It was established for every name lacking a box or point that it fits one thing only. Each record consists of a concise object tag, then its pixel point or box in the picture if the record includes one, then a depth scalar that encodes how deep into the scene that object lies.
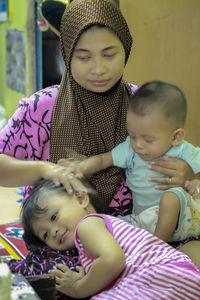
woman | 1.63
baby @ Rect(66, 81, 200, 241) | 1.58
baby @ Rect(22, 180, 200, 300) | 1.28
